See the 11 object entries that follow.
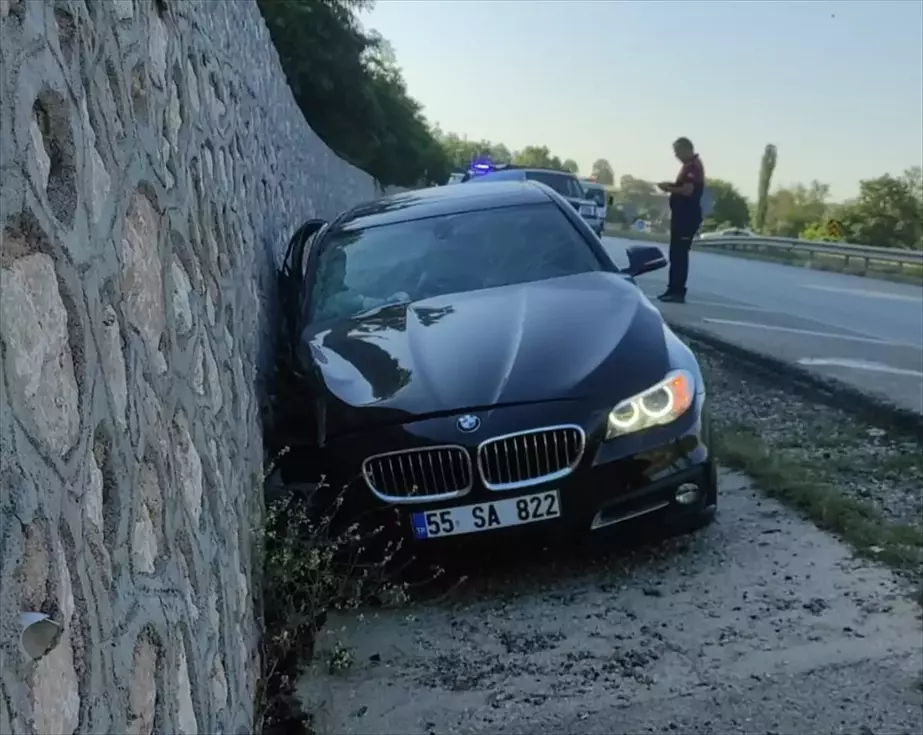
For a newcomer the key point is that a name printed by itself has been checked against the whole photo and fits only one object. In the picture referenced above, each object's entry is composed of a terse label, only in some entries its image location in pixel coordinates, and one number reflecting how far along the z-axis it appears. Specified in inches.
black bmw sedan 177.8
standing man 508.1
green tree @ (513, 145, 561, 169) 5496.6
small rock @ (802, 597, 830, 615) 166.7
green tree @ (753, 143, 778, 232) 3860.7
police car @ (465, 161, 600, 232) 1008.1
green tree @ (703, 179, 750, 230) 4881.9
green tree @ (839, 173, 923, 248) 2496.3
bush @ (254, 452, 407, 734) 148.5
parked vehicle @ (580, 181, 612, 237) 1269.7
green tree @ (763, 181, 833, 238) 3949.3
